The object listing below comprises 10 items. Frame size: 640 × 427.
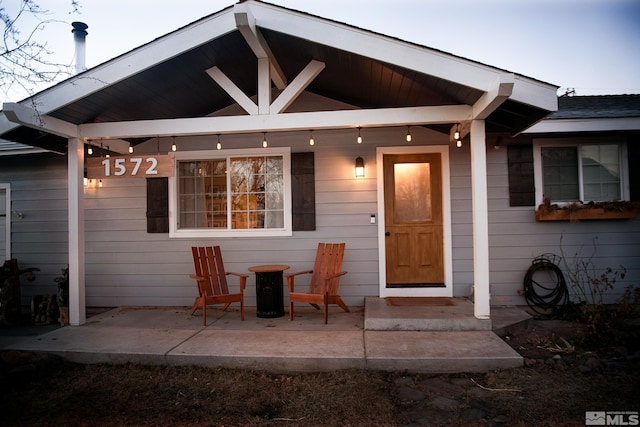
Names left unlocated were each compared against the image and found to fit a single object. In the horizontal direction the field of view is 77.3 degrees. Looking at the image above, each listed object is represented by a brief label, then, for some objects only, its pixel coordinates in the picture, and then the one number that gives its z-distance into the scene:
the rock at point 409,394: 2.83
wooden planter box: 4.86
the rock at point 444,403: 2.70
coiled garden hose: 4.96
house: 3.92
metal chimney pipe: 6.43
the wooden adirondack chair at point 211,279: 4.46
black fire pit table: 4.67
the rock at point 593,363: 3.26
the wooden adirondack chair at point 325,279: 4.38
